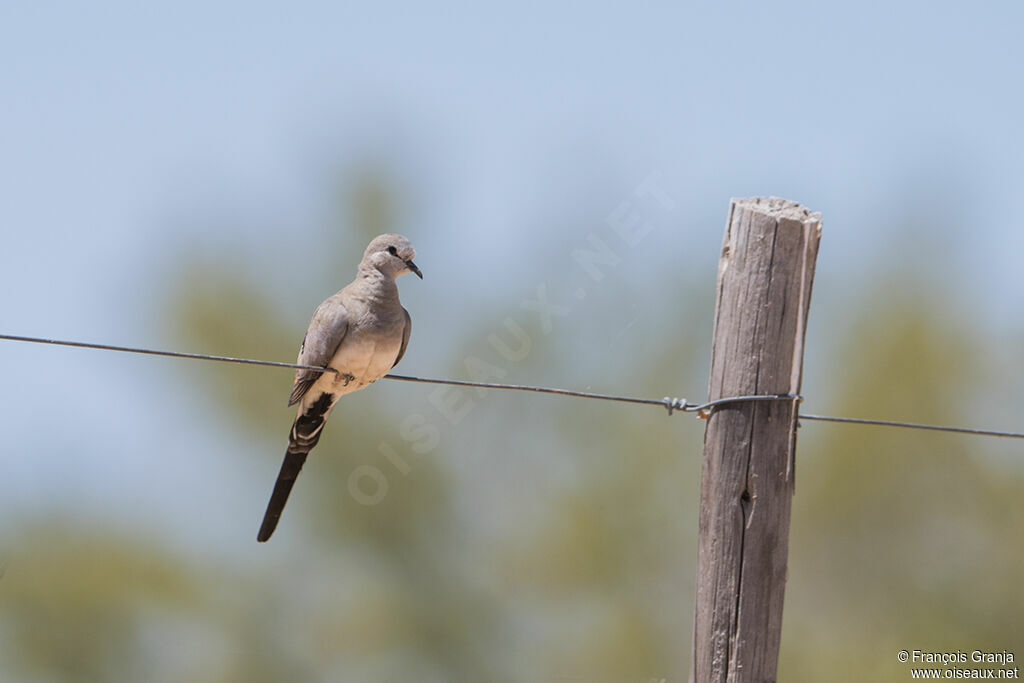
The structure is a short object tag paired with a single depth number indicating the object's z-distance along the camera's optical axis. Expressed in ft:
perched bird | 33.83
